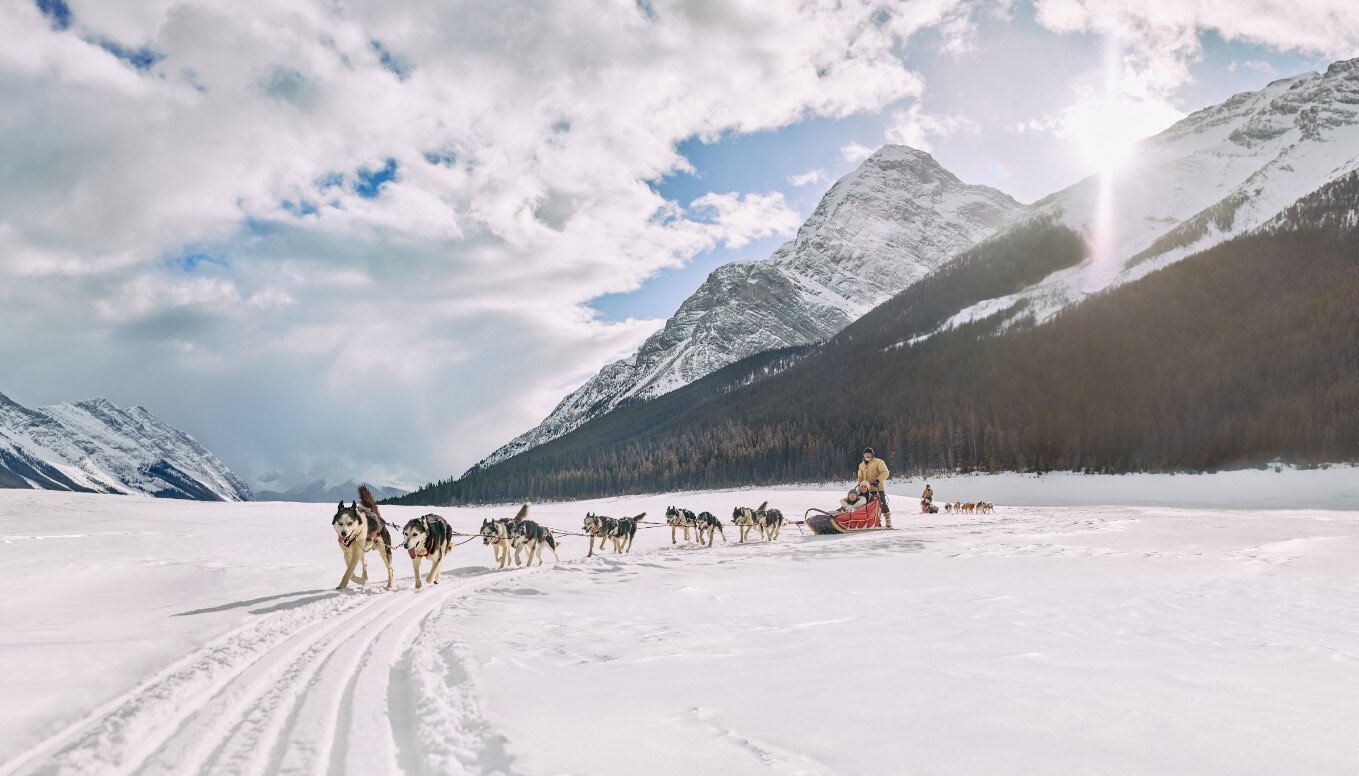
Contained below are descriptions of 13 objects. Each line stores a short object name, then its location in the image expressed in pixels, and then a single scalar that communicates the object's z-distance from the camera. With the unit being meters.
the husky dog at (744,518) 23.78
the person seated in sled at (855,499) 24.41
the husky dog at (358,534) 12.10
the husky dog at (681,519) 23.28
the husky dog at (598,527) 20.52
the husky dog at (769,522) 24.25
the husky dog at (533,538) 17.22
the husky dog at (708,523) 23.27
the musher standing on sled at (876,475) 24.38
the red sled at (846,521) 24.19
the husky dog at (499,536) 16.70
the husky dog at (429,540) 13.09
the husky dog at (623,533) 21.28
